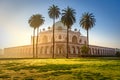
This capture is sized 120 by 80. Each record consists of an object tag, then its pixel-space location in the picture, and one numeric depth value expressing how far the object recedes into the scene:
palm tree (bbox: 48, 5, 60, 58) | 38.65
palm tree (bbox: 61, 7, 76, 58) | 37.01
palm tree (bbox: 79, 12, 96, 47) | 39.35
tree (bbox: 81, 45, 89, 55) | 37.61
